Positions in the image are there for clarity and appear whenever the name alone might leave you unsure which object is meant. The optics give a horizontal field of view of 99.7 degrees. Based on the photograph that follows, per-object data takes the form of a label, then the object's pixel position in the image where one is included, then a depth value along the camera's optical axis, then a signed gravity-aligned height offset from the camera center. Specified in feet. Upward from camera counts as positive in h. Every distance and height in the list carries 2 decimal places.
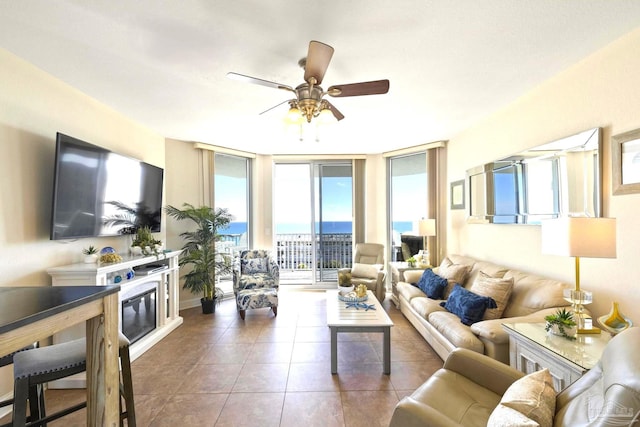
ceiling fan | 5.67 +3.20
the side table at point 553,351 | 4.78 -2.47
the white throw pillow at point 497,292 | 8.04 -2.18
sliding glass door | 17.60 +0.85
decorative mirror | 6.81 +1.20
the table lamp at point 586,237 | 5.31 -0.31
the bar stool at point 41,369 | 4.18 -2.44
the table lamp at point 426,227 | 13.66 -0.30
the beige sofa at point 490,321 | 6.82 -2.79
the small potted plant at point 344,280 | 11.82 -2.59
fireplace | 8.91 -3.15
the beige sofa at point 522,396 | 2.64 -2.33
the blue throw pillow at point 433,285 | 10.66 -2.59
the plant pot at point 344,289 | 10.86 -2.82
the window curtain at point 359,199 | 17.20 +1.41
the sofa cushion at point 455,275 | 10.70 -2.16
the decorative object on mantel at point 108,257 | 8.30 -1.11
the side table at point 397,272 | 13.70 -2.63
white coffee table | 7.94 -3.08
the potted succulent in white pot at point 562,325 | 5.62 -2.19
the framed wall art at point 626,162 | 5.82 +1.32
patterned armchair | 12.26 -2.93
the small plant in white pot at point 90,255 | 8.17 -1.04
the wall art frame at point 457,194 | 13.08 +1.34
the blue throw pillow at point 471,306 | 8.00 -2.57
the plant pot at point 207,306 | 13.21 -4.16
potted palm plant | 13.14 -1.51
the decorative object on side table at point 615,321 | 5.61 -2.11
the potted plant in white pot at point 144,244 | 10.07 -0.87
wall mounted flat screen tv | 7.43 +0.95
